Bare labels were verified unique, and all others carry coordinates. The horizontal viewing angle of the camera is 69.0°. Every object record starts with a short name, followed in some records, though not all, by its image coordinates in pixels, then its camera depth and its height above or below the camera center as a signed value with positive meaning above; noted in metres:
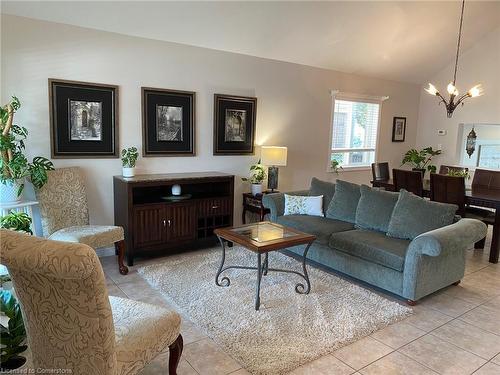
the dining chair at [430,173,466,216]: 4.48 -0.52
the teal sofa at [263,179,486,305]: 3.10 -1.00
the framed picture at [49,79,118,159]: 3.78 +0.19
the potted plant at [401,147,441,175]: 6.96 -0.19
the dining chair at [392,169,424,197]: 4.98 -0.47
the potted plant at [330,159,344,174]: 6.39 -0.37
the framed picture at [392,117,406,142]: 7.33 +0.36
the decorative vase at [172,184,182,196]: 4.35 -0.60
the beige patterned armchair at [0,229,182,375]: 1.32 -0.73
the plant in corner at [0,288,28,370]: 2.04 -1.14
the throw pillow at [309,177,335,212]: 4.52 -0.57
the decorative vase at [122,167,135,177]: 4.09 -0.38
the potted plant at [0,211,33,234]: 3.07 -0.74
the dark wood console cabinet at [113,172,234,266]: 3.96 -0.81
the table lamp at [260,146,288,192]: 5.05 -0.18
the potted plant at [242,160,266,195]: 5.14 -0.51
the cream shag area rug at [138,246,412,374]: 2.50 -1.38
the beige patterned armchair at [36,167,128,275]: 3.44 -0.77
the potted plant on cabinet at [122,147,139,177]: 4.10 -0.26
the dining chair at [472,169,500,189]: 5.12 -0.42
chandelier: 4.98 +0.77
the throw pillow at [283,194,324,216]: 4.45 -0.75
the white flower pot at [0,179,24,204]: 3.25 -0.51
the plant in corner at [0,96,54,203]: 3.15 -0.27
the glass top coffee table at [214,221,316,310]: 3.04 -0.84
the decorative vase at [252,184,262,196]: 5.13 -0.65
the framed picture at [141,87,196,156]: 4.35 +0.21
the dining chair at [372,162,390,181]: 5.86 -0.41
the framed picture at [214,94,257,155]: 4.92 +0.24
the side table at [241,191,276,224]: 4.93 -0.88
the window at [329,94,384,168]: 6.46 +0.28
